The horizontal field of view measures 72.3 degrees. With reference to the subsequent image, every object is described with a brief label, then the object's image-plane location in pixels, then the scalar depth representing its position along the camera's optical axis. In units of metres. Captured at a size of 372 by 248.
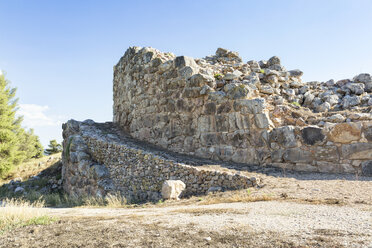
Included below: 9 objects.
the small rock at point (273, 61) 13.74
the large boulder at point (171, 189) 7.86
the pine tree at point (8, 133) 18.48
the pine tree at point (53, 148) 32.62
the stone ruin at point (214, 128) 8.65
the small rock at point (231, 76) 11.25
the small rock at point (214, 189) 7.82
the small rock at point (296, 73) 13.30
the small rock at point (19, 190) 13.94
